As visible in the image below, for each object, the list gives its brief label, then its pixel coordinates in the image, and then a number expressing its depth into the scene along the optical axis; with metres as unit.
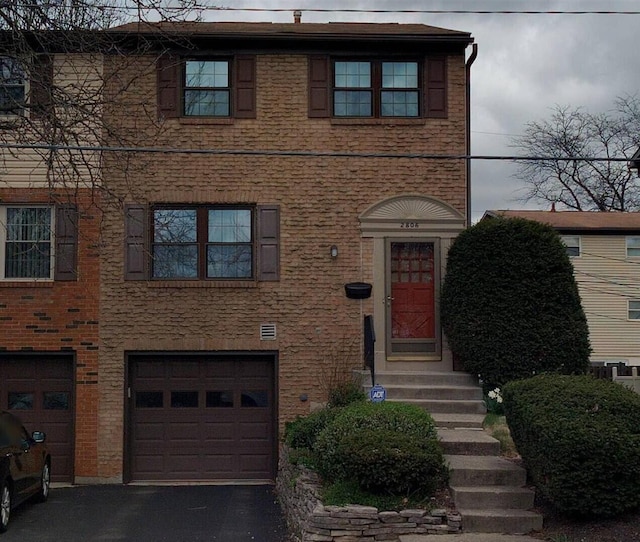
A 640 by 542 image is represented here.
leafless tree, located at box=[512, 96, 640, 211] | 41.12
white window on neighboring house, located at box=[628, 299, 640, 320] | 31.61
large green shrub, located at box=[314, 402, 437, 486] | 9.72
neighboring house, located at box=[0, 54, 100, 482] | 14.83
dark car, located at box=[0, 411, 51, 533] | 10.58
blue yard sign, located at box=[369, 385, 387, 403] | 11.48
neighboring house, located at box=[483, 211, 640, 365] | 30.84
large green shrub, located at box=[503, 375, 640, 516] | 8.35
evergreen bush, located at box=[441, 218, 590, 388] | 13.84
